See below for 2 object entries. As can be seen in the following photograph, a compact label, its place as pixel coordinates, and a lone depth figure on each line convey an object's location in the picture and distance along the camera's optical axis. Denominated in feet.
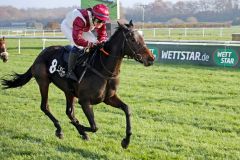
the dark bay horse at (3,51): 35.42
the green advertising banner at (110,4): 73.92
